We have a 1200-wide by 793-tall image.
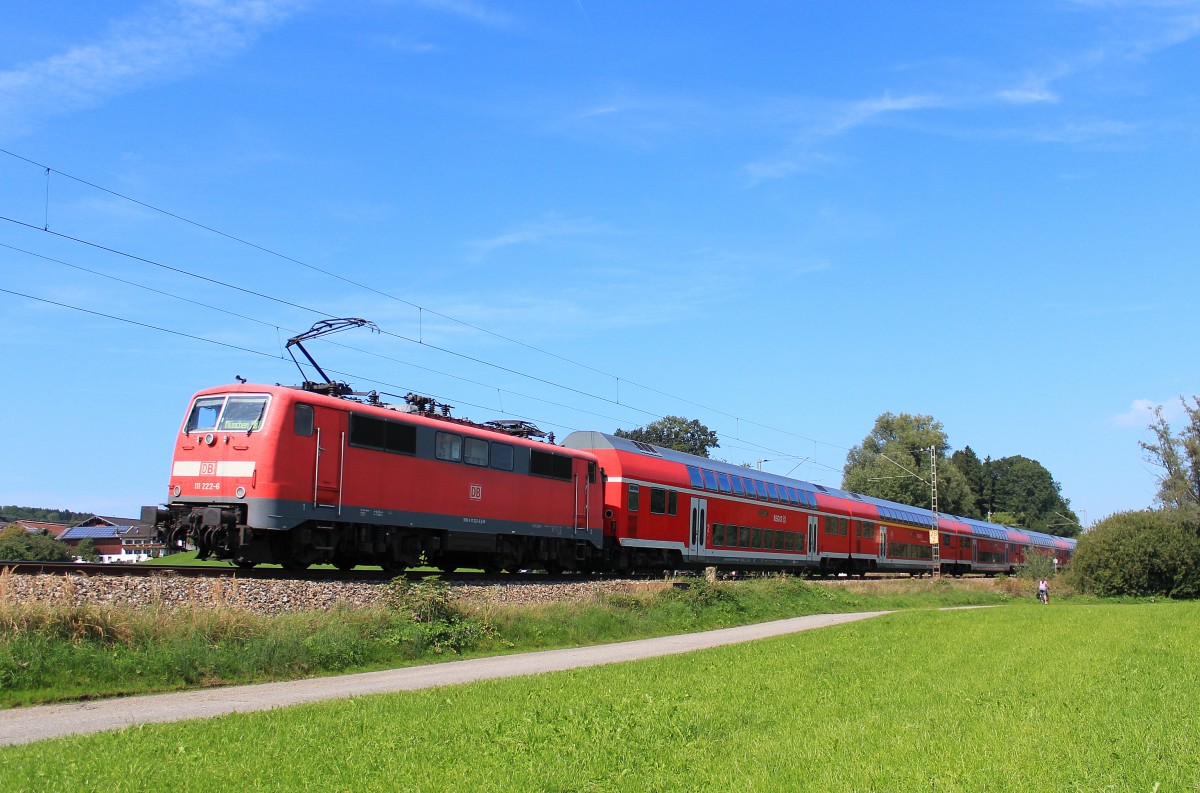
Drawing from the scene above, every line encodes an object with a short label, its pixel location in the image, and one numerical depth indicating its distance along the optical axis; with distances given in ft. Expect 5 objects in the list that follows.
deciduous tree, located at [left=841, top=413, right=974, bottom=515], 340.39
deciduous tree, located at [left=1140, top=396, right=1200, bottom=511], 183.73
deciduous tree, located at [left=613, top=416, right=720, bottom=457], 328.49
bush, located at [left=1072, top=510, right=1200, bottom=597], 150.92
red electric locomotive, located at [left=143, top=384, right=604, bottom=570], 67.36
